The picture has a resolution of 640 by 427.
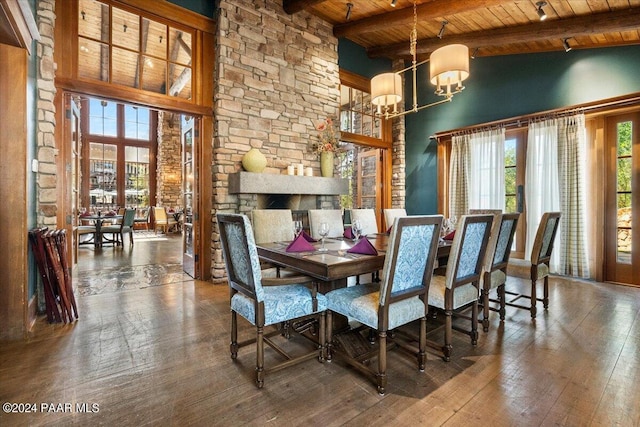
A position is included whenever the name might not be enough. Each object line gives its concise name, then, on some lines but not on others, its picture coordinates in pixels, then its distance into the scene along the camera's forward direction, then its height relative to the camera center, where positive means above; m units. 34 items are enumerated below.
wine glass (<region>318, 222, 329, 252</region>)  2.42 -0.13
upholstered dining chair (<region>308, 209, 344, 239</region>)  3.46 -0.09
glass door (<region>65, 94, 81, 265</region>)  3.51 +0.51
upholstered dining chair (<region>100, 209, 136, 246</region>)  6.95 -0.28
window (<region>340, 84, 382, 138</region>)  5.90 +1.88
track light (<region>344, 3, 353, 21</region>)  4.36 +2.82
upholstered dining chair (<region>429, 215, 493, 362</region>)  2.06 -0.43
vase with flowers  4.85 +1.02
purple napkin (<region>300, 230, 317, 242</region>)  2.71 -0.22
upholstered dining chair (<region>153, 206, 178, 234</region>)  9.80 -0.15
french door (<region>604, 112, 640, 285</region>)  3.97 +0.12
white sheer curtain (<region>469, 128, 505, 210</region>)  4.93 +0.65
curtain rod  3.82 +1.34
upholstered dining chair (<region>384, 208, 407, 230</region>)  4.04 -0.04
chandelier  2.62 +1.23
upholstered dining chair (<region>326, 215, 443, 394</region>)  1.72 -0.49
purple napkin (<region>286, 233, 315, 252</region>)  2.28 -0.25
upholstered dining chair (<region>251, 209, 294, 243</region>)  3.16 -0.13
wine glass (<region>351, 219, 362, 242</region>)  2.68 -0.14
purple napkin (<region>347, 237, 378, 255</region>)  2.15 -0.26
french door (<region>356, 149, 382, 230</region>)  6.39 +0.64
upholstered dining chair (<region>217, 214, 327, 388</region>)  1.79 -0.52
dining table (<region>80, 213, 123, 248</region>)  6.68 -0.26
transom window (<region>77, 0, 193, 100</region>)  3.43 +1.90
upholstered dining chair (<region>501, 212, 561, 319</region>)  2.84 -0.40
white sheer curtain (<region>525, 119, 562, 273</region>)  4.43 +0.47
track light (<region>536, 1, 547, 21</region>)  3.55 +2.25
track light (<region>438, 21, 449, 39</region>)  4.36 +2.52
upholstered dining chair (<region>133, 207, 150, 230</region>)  10.90 -0.05
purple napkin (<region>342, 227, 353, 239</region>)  3.05 -0.22
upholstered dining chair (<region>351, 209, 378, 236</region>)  3.79 -0.08
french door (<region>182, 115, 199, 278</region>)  4.23 +0.29
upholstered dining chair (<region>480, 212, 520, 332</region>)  2.52 -0.42
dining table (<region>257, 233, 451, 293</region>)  1.88 -0.31
